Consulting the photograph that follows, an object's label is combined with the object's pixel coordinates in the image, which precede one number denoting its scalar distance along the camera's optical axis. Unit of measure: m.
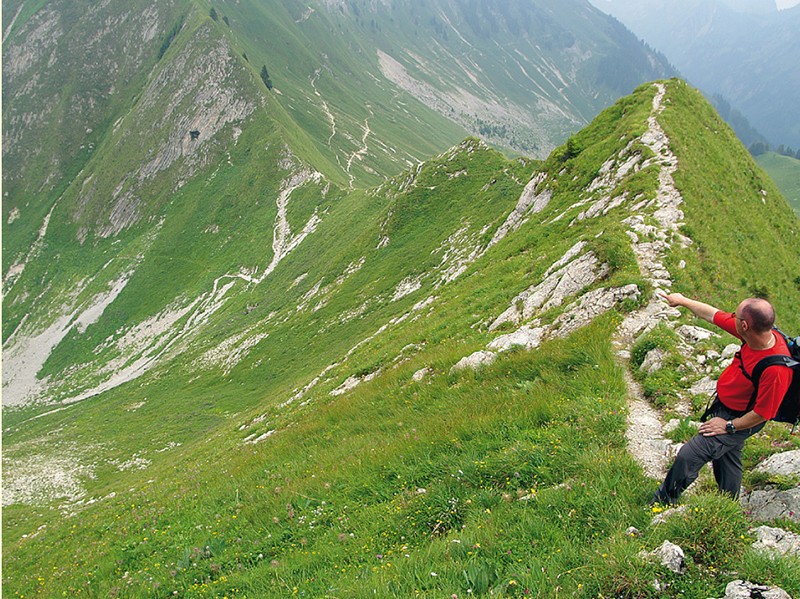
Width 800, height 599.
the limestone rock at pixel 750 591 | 4.44
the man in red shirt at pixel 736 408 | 5.71
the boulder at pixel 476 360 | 13.10
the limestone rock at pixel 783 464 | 6.52
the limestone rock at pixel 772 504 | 5.79
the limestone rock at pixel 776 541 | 5.11
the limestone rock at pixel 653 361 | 10.30
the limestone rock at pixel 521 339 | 13.32
